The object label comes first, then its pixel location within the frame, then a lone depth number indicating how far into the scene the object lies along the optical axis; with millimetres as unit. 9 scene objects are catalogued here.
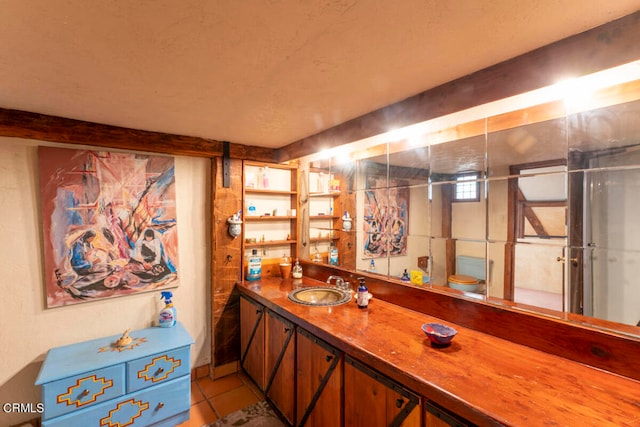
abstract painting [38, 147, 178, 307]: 2004
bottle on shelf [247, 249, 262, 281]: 2811
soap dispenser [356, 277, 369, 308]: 1947
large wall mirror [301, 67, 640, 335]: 1308
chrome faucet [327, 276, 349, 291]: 2324
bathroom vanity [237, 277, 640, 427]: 958
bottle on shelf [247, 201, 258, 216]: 2855
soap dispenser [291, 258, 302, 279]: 2867
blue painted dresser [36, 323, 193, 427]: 1724
